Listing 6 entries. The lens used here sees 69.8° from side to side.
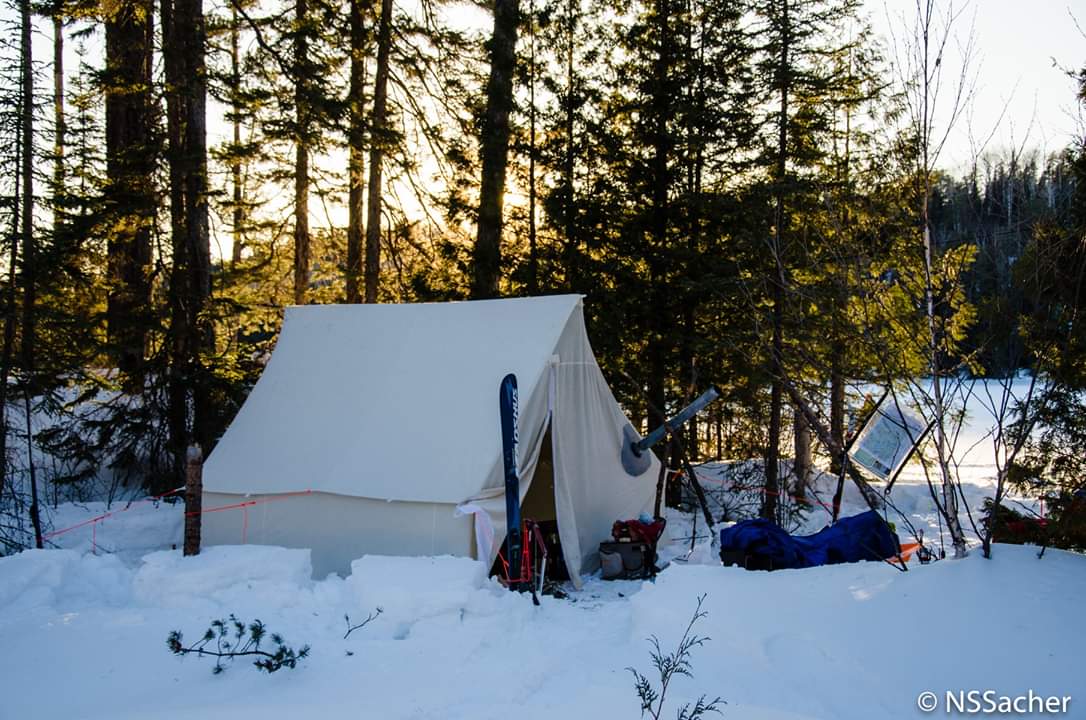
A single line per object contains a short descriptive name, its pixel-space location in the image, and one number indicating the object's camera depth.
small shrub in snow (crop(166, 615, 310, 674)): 4.35
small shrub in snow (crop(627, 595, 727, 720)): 3.59
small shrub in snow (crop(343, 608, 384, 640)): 5.20
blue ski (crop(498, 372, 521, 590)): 6.55
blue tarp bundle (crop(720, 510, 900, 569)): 6.45
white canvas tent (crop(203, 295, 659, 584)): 7.17
